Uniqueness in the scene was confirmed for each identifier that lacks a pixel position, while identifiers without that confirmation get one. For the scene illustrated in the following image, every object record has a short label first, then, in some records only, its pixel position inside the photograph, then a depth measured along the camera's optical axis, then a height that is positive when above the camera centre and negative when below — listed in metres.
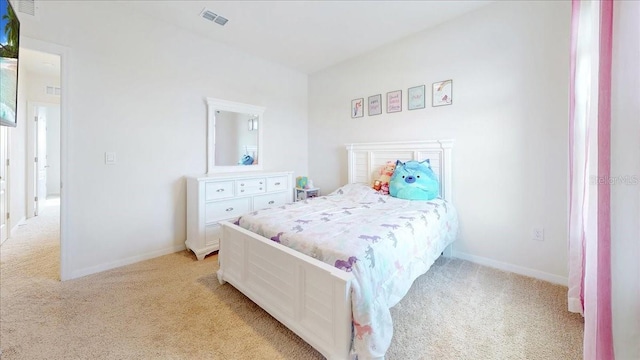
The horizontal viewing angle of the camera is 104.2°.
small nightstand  4.00 -0.26
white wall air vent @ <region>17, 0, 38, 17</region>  2.02 +1.39
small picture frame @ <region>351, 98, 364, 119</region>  3.60 +1.03
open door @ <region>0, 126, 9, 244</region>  3.12 -0.12
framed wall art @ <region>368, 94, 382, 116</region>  3.38 +1.01
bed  1.26 -0.53
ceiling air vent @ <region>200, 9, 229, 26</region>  2.63 +1.74
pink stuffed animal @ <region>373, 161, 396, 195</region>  2.96 -0.01
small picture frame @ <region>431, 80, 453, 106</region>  2.74 +0.96
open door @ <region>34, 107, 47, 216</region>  4.41 +0.26
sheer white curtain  0.83 -0.09
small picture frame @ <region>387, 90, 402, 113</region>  3.17 +1.00
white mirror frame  3.19 +0.72
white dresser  2.75 -0.29
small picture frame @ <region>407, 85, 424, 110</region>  2.96 +0.98
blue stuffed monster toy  2.60 -0.04
